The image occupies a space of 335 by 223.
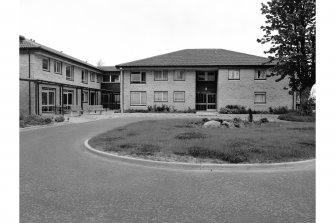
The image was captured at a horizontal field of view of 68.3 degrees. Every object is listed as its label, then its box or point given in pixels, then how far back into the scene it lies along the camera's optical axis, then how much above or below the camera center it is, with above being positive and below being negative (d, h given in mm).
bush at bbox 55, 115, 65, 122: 17359 -943
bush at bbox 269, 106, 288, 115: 28422 -423
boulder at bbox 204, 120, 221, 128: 14700 -1084
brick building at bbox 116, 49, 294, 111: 29797 +2872
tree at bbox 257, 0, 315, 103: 20281 +5772
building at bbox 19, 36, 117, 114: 22500 +2809
